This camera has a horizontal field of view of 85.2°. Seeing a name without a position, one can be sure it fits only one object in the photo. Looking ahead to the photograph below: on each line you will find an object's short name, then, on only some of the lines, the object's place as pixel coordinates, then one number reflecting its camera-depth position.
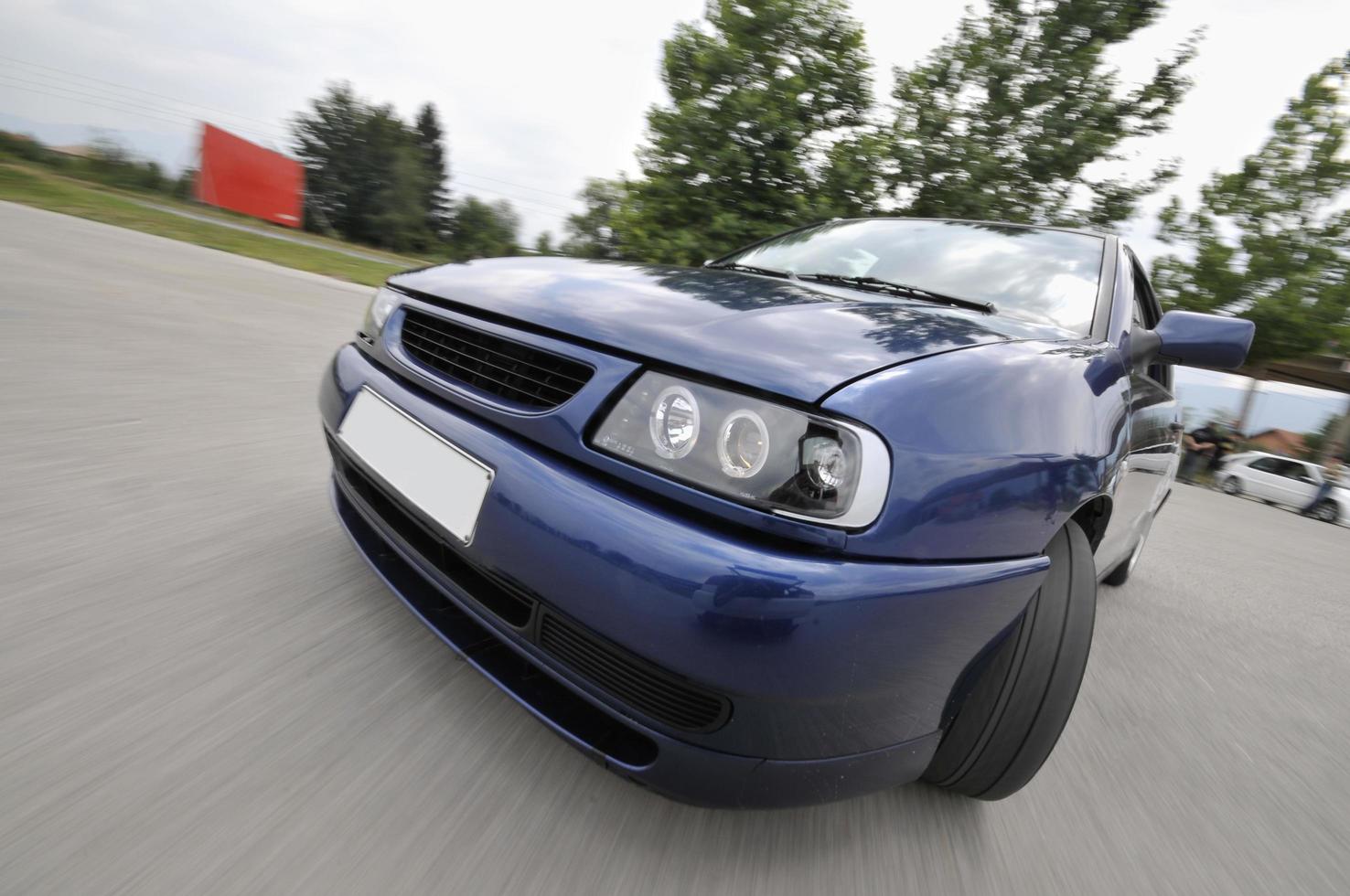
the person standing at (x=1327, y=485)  14.19
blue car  1.01
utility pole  22.47
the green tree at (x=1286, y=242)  15.01
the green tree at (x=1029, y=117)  11.27
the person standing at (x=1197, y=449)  16.89
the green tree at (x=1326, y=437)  21.11
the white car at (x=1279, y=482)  14.08
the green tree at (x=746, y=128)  11.30
